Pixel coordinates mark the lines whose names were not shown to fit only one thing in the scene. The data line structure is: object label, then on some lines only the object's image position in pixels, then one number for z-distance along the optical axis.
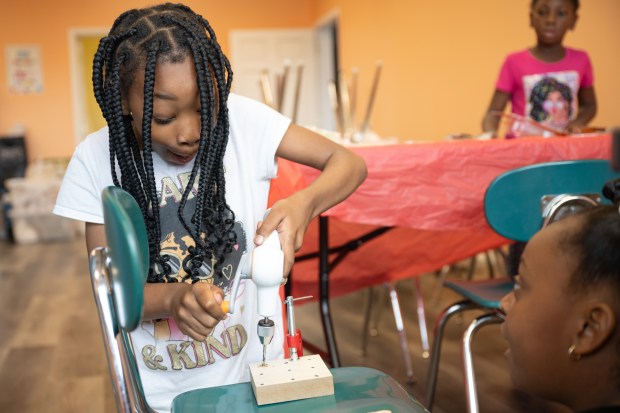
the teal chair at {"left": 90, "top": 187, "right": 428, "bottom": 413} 0.56
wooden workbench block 0.71
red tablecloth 1.50
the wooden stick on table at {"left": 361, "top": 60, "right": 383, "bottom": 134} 2.43
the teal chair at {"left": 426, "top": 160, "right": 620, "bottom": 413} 1.30
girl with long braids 0.84
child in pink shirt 2.21
